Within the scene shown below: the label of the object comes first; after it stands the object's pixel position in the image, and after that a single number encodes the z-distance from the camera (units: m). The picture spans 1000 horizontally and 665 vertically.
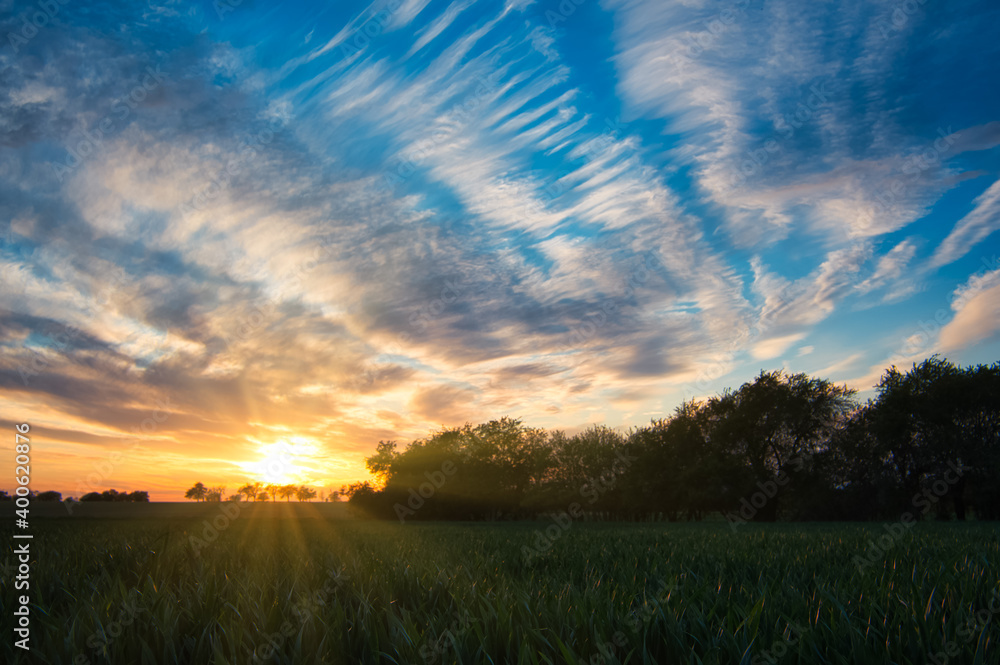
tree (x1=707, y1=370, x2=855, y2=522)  54.97
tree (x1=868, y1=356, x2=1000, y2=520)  41.53
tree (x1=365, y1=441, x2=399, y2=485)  78.00
